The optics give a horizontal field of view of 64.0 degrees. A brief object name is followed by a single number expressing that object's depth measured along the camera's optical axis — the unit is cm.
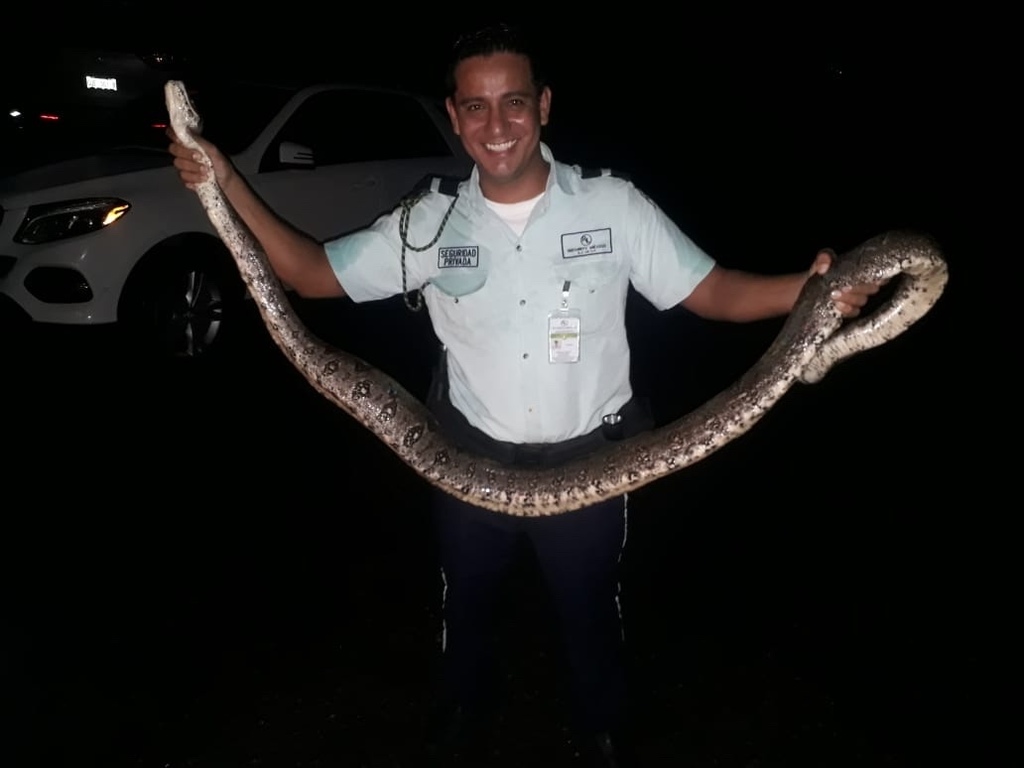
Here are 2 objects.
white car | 587
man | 251
